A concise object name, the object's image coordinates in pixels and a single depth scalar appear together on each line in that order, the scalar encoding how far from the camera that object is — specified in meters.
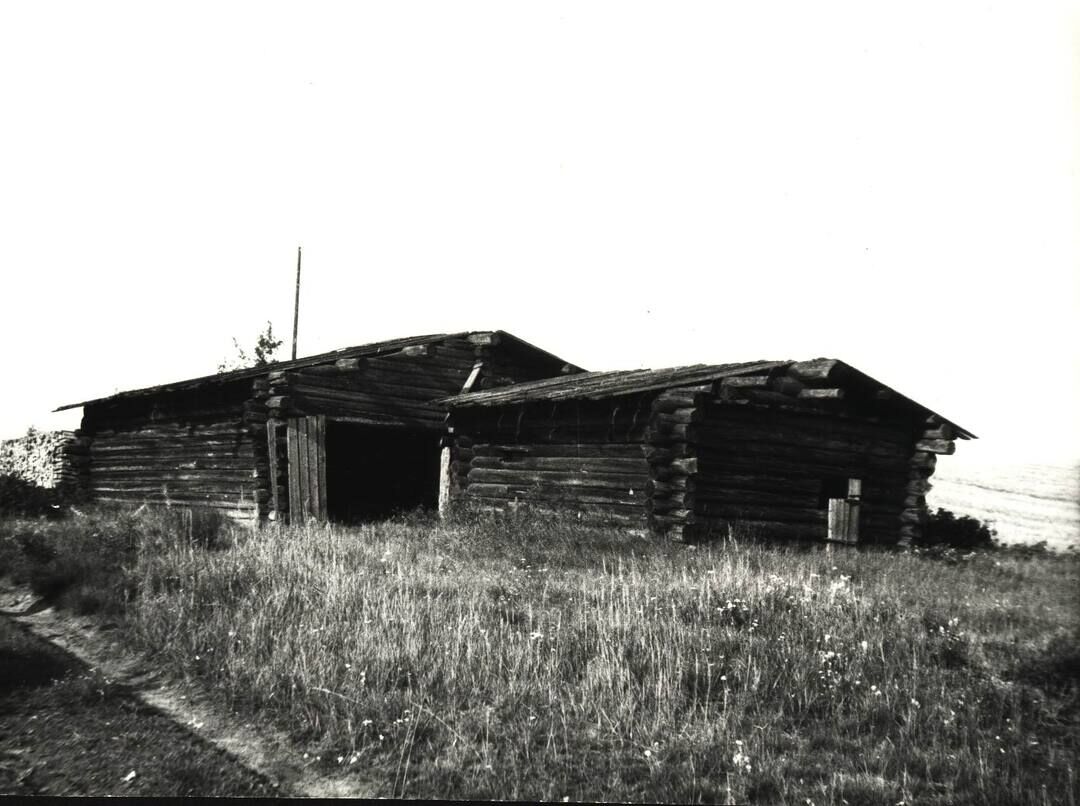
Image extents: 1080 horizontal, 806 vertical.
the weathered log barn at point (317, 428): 16.58
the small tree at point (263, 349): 41.16
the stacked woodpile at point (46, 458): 24.73
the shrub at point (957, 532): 15.51
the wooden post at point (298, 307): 39.93
